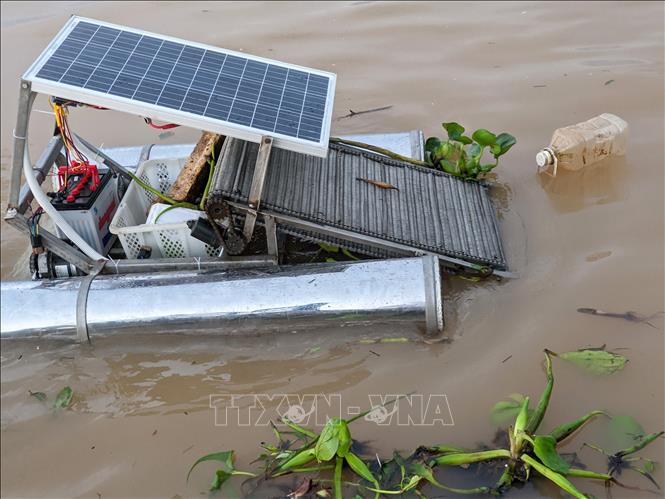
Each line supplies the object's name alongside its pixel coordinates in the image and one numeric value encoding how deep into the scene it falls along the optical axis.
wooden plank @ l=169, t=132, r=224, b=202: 3.60
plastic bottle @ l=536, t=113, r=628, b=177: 4.54
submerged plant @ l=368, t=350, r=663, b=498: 2.50
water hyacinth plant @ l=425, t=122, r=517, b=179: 4.18
